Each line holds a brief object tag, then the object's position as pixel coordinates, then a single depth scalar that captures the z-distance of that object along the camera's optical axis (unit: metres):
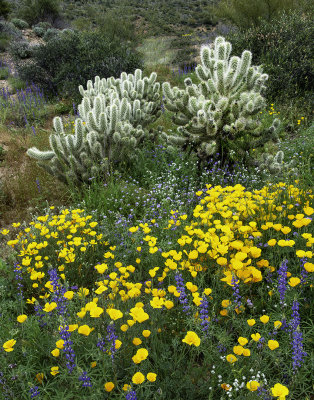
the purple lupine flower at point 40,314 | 1.98
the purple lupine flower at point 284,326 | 1.72
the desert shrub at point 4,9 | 20.01
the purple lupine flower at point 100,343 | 1.50
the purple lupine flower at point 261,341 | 1.53
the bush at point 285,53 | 7.59
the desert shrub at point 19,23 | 19.94
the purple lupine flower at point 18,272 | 2.44
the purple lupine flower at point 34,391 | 1.36
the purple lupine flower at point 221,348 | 1.67
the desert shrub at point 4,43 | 16.04
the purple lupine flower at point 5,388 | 1.52
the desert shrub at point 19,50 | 12.36
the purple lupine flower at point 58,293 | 1.82
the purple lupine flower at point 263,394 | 1.34
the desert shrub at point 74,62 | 9.51
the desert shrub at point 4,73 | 12.39
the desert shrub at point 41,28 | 18.91
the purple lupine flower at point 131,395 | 1.27
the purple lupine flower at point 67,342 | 1.43
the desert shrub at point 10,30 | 17.22
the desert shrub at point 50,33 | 16.57
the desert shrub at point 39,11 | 21.05
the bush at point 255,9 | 13.54
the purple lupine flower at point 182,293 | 1.78
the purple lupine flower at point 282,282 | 1.71
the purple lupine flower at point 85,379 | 1.37
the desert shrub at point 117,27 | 15.77
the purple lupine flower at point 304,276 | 1.84
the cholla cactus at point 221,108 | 4.29
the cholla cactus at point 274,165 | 4.32
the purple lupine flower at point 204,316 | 1.64
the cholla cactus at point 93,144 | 4.44
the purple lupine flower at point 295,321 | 1.48
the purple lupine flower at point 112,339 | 1.46
